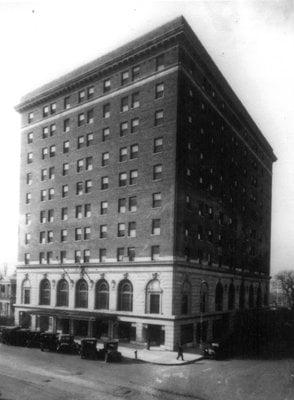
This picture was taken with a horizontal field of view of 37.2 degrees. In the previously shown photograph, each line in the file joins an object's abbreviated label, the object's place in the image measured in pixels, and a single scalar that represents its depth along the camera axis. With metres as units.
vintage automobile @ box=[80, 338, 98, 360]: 35.81
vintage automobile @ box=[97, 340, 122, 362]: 35.03
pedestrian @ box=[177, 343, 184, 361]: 36.59
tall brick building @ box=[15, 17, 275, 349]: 44.81
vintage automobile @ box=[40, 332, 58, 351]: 39.66
